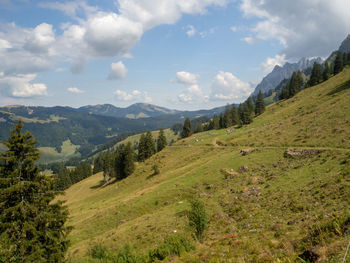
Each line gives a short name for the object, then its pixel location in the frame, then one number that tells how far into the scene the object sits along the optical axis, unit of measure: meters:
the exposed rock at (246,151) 44.94
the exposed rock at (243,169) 36.94
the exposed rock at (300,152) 33.25
